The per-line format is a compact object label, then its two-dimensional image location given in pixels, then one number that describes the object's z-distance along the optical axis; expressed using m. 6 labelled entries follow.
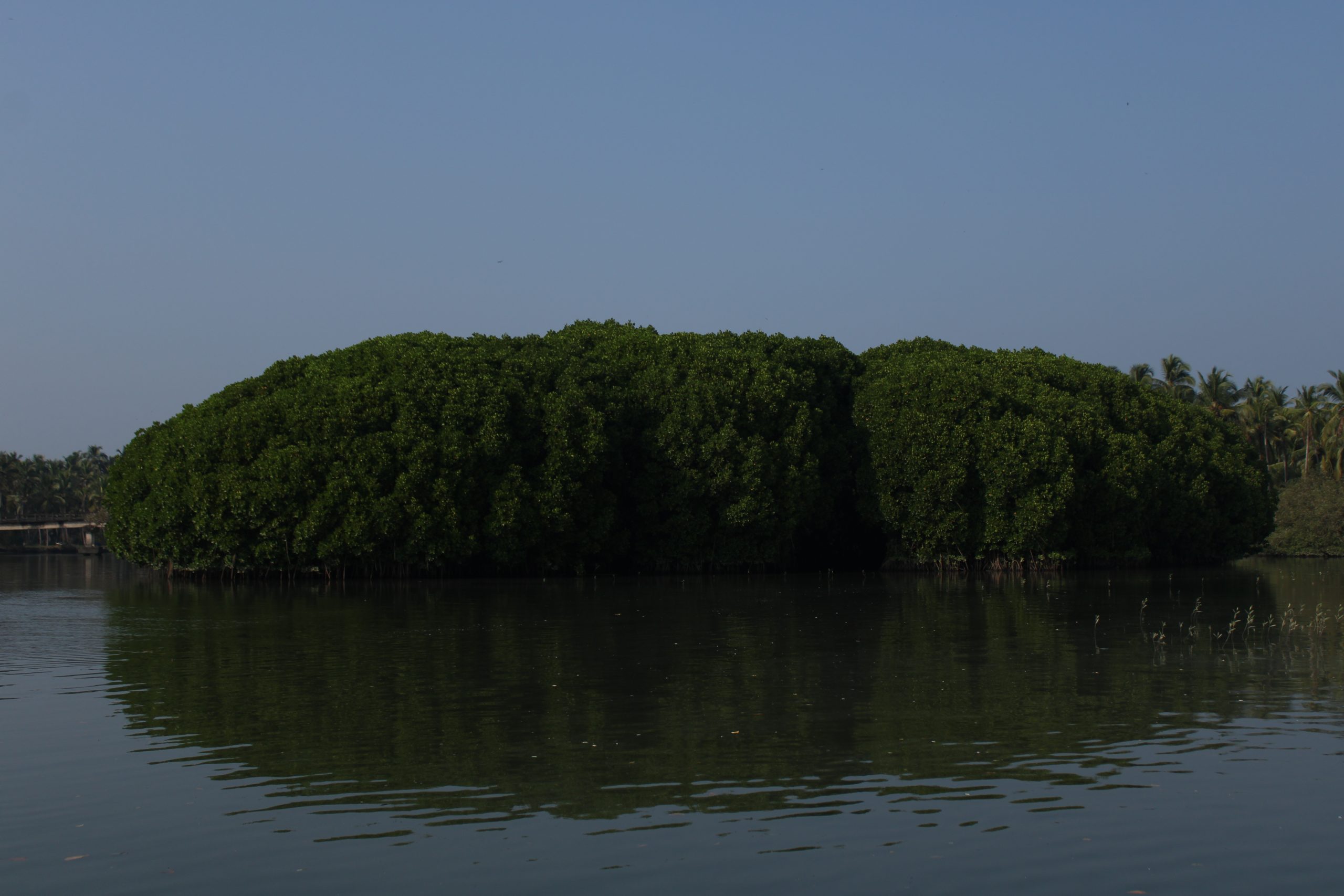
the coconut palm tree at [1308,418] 105.00
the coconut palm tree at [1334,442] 98.00
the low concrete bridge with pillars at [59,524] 141.38
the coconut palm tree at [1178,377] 118.31
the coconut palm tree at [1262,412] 113.44
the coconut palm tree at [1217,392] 117.94
